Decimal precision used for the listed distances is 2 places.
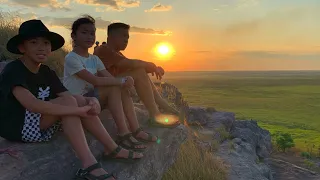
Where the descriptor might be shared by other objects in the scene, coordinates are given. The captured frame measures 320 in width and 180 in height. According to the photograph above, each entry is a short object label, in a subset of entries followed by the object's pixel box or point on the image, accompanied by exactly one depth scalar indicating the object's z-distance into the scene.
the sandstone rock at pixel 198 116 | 7.76
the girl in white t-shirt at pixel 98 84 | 2.80
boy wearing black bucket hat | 2.22
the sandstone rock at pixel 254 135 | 7.72
